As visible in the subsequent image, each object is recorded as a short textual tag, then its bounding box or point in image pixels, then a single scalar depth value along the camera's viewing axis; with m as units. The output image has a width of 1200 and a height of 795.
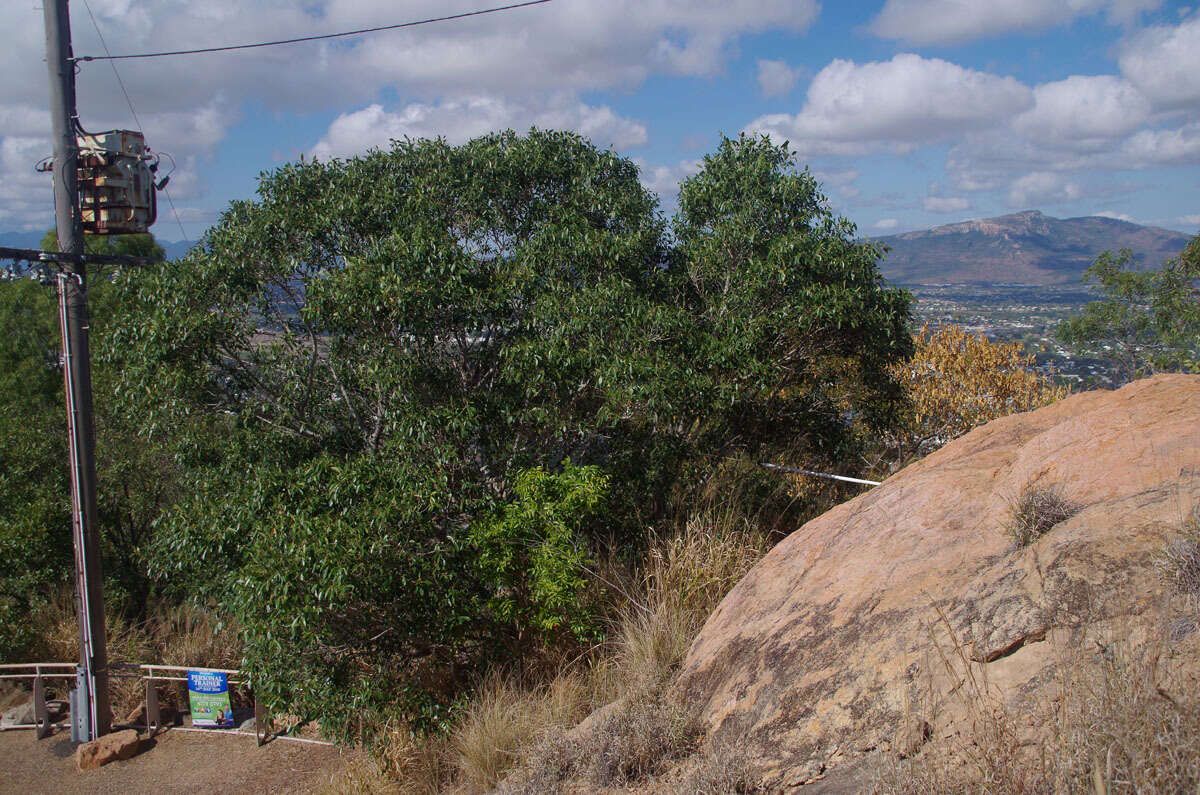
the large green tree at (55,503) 13.33
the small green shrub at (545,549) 6.61
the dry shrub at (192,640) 13.05
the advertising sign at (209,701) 11.23
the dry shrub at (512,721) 6.00
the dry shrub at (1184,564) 3.45
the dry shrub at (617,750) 4.70
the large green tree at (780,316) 8.46
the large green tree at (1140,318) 14.15
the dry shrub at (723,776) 4.02
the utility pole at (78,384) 10.29
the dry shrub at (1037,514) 4.50
